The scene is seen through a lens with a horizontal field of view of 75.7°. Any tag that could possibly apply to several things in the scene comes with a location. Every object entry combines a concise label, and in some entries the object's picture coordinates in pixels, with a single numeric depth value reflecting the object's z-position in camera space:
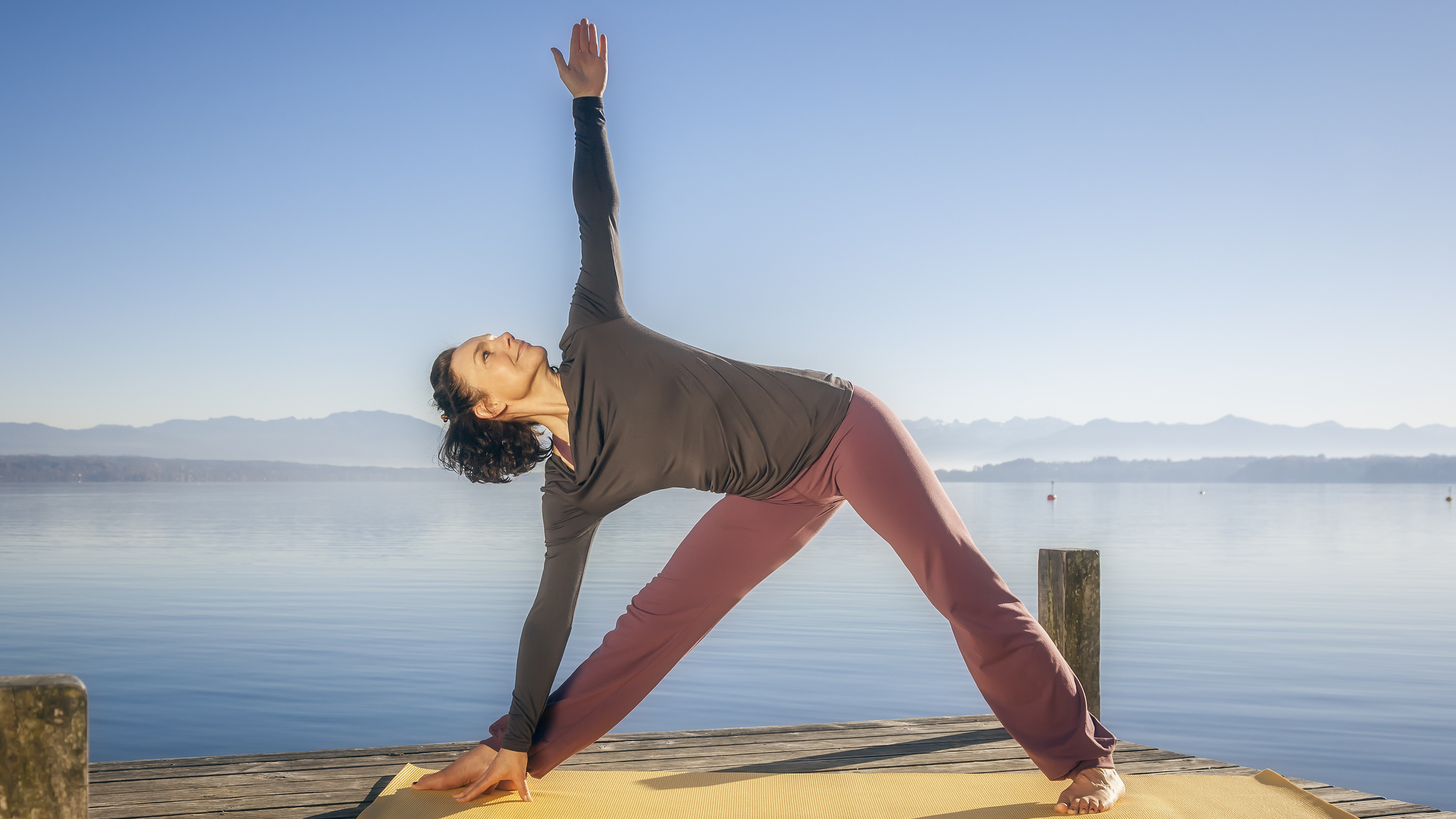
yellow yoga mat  2.43
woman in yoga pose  2.21
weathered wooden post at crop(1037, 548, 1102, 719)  3.55
